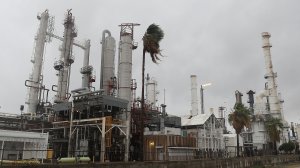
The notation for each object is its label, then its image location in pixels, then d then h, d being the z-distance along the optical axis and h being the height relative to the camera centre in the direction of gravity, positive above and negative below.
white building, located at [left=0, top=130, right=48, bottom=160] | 34.69 -0.72
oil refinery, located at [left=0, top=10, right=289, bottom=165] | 39.31 +2.68
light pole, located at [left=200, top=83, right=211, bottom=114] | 102.01 +12.56
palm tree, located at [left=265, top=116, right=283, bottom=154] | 75.06 +1.81
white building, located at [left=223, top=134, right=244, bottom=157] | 78.22 -0.92
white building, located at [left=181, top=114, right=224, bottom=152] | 62.25 +1.29
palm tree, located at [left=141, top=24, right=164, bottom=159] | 37.38 +11.58
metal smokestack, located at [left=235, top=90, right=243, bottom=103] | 100.69 +13.14
